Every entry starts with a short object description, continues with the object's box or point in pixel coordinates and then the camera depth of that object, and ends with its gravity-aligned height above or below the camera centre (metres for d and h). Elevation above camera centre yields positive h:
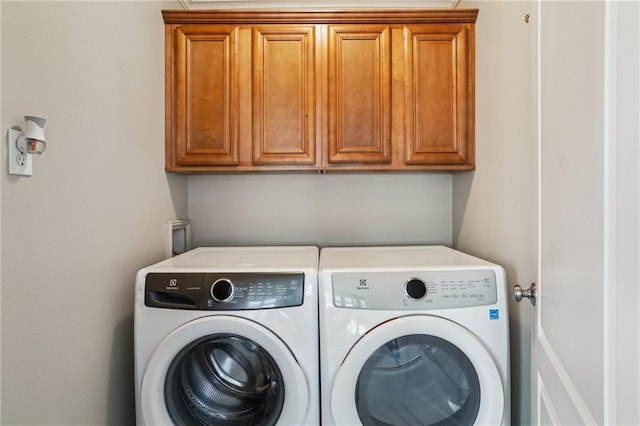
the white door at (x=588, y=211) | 0.52 -0.01
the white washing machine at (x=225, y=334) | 1.11 -0.41
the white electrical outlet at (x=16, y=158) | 0.80 +0.12
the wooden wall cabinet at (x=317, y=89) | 1.65 +0.58
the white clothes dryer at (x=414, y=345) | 1.10 -0.45
